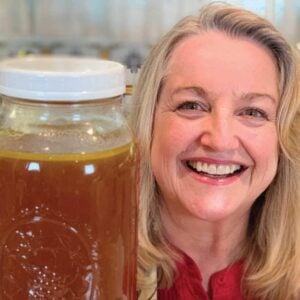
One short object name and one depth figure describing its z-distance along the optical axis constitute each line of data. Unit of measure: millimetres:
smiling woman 933
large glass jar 491
